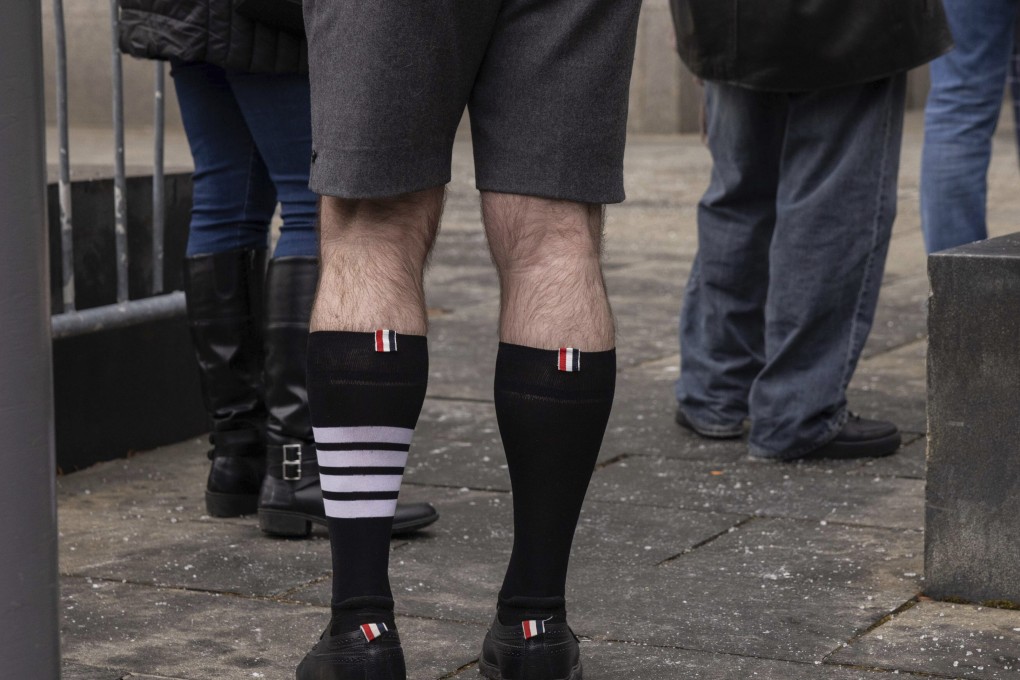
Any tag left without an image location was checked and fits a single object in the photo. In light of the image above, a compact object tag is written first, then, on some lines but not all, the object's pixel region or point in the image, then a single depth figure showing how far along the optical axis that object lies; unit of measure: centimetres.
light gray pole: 298
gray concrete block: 493
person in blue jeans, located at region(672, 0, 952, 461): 658
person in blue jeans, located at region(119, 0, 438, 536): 572
